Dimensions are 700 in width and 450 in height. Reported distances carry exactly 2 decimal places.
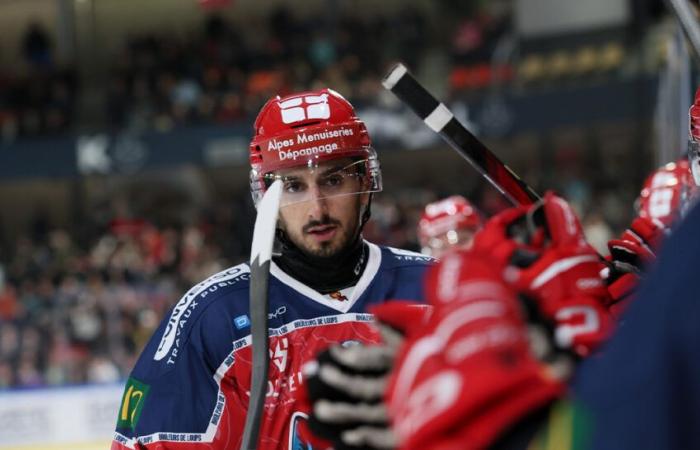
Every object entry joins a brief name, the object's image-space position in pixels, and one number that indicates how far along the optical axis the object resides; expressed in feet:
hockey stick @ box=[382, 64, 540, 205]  17.83
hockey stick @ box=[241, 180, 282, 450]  17.36
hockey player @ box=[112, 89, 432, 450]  18.50
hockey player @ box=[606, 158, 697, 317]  17.39
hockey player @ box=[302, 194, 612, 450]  11.30
